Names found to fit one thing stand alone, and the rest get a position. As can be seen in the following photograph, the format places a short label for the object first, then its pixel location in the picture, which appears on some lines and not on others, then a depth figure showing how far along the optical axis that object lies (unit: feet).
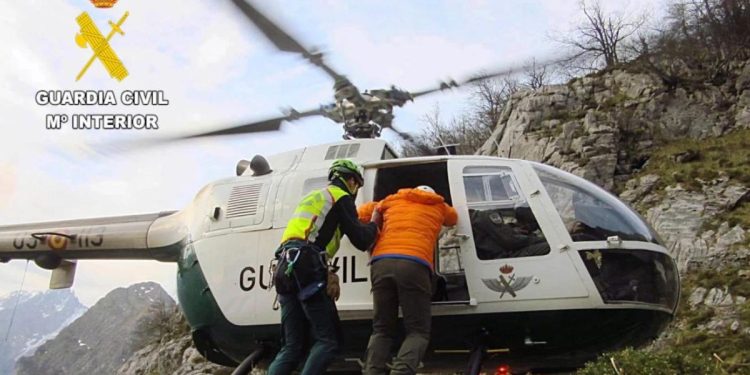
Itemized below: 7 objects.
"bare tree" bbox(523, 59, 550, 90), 103.16
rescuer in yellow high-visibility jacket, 14.43
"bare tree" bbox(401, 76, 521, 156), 101.65
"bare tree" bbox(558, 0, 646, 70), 91.15
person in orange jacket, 14.39
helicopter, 16.01
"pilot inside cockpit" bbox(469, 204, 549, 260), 16.37
